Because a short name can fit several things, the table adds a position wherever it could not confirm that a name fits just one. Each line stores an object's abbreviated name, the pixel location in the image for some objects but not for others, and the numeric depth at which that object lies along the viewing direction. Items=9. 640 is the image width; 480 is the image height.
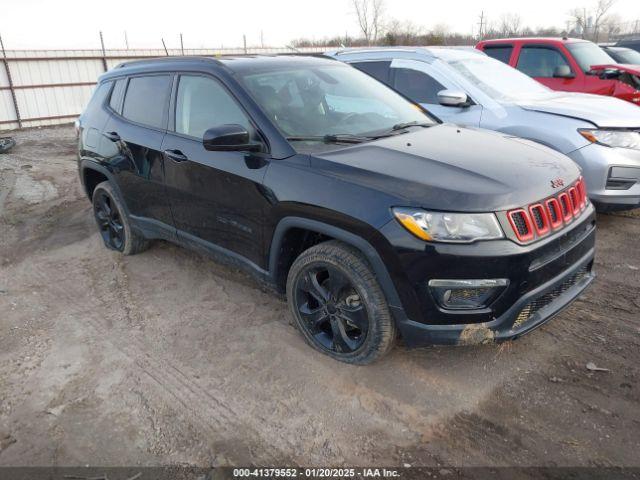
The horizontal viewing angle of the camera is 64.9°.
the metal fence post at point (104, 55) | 18.17
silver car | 4.68
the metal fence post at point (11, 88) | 15.63
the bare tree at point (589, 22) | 43.88
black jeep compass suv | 2.52
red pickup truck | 7.69
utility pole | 45.97
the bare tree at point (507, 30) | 47.38
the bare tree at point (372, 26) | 41.06
